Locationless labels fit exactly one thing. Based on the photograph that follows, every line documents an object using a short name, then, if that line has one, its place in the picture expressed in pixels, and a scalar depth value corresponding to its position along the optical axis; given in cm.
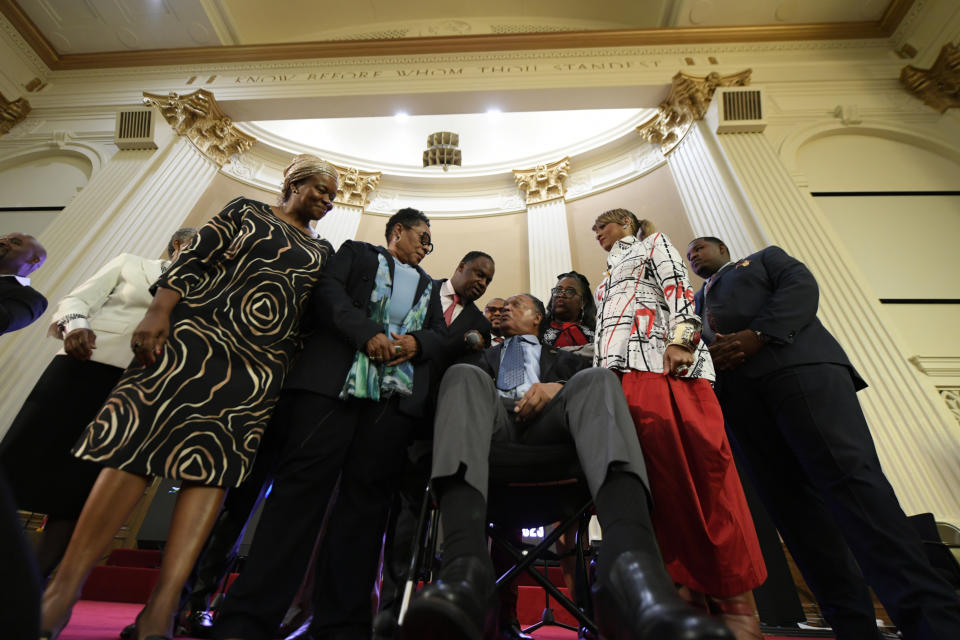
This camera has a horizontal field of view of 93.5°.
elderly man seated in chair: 81
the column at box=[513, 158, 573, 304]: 570
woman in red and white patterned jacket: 133
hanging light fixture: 638
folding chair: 126
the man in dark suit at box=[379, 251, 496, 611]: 163
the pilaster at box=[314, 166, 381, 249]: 627
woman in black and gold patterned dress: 110
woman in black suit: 118
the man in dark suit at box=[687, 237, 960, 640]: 138
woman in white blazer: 145
